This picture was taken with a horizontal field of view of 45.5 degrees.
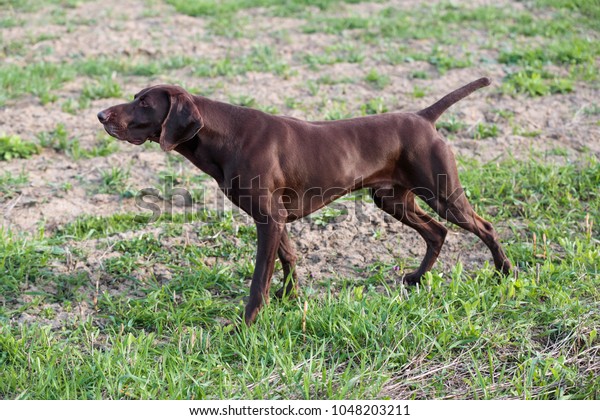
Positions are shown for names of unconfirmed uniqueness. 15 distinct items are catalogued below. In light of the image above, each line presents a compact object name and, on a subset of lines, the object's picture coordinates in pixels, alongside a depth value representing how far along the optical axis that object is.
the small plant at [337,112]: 7.18
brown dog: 4.09
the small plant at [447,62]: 8.78
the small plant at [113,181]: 6.05
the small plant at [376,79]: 8.23
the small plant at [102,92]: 7.86
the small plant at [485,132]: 7.00
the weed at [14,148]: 6.57
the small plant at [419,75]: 8.48
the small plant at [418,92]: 7.85
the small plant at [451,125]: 7.10
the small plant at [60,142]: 6.66
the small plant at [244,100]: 7.57
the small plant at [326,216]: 5.64
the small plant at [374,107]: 7.39
